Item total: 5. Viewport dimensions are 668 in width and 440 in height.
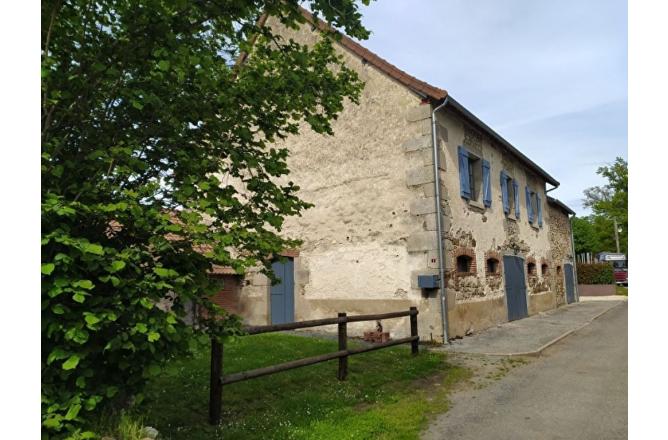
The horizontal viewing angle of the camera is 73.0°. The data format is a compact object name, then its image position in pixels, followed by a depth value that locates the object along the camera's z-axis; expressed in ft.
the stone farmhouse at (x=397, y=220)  32.86
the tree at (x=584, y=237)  174.70
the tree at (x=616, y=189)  93.04
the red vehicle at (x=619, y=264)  121.90
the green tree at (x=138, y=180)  9.38
